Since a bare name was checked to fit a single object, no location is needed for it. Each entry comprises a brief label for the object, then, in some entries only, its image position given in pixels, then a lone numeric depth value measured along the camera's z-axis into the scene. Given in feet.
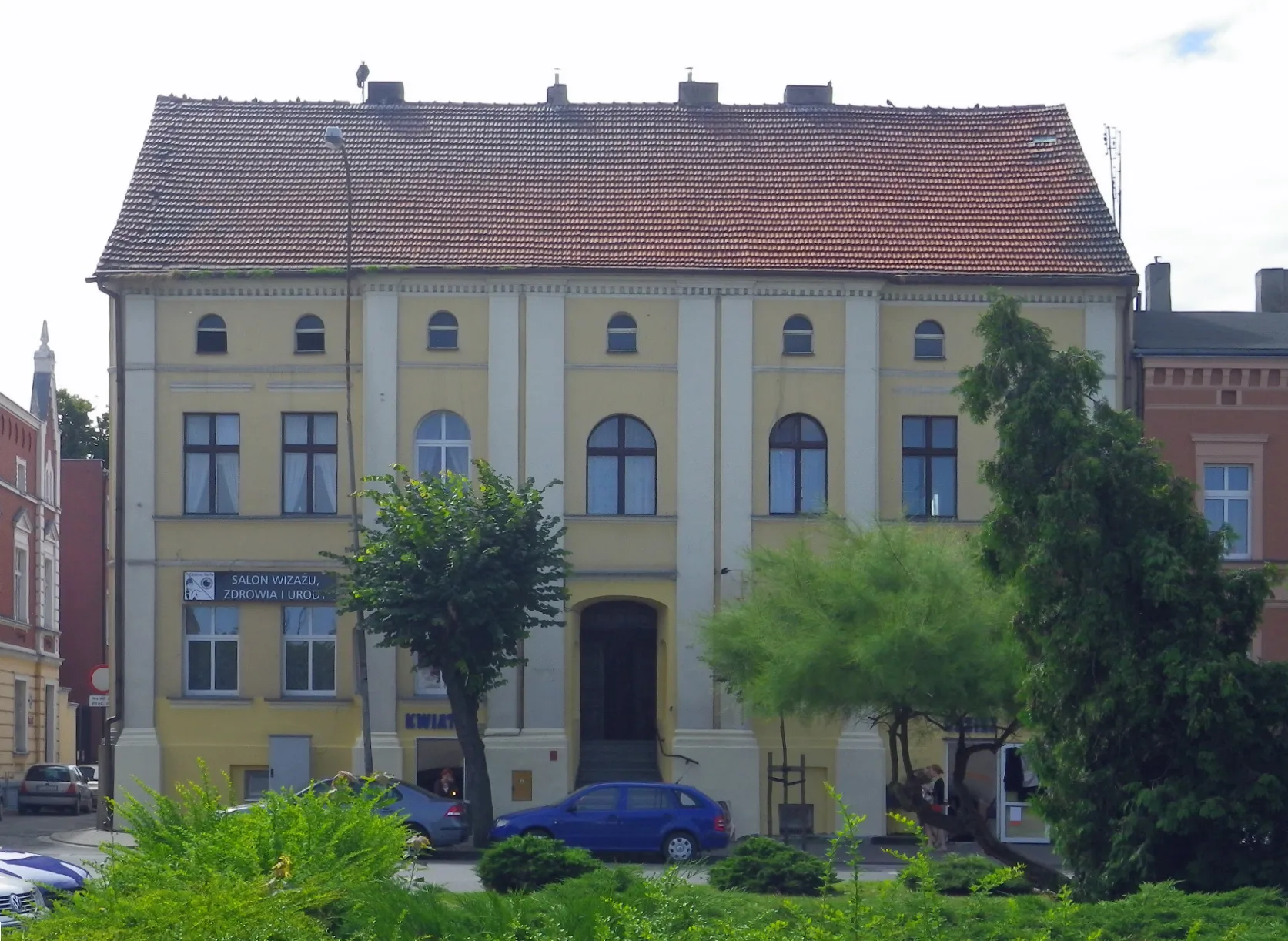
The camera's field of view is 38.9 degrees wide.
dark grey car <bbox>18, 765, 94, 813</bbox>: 148.97
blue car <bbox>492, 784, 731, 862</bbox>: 95.96
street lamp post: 105.91
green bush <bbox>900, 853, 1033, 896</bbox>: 56.75
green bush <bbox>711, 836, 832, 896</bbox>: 61.62
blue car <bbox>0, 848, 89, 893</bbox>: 59.98
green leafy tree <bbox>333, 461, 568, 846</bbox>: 102.32
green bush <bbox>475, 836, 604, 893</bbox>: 59.98
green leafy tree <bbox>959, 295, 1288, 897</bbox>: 55.88
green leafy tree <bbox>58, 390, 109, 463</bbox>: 229.86
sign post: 125.80
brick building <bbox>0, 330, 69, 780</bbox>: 166.81
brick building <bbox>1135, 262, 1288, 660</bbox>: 116.47
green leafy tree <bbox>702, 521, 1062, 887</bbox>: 80.53
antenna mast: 146.92
